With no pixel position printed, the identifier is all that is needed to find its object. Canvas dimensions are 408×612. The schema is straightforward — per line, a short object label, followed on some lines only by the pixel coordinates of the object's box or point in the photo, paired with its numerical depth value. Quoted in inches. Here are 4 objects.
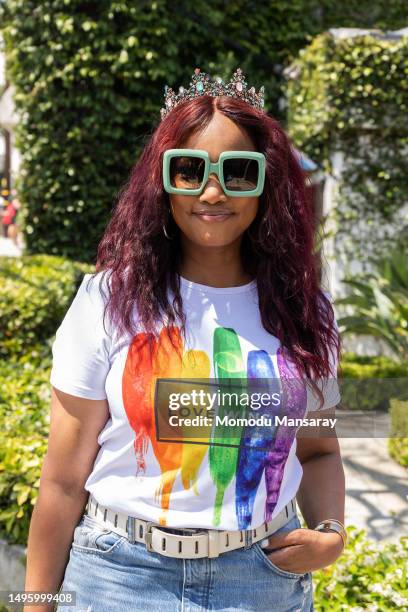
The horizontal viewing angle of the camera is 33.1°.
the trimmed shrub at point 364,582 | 92.3
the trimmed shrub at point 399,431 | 120.2
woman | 50.4
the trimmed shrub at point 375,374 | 136.4
